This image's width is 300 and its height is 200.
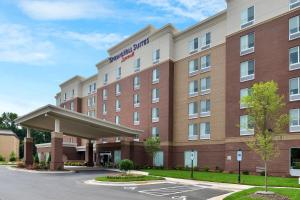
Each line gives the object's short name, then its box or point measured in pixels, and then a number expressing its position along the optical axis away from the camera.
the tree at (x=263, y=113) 13.41
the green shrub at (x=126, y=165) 20.94
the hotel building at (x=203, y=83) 22.97
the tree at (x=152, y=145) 31.46
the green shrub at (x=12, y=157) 50.13
